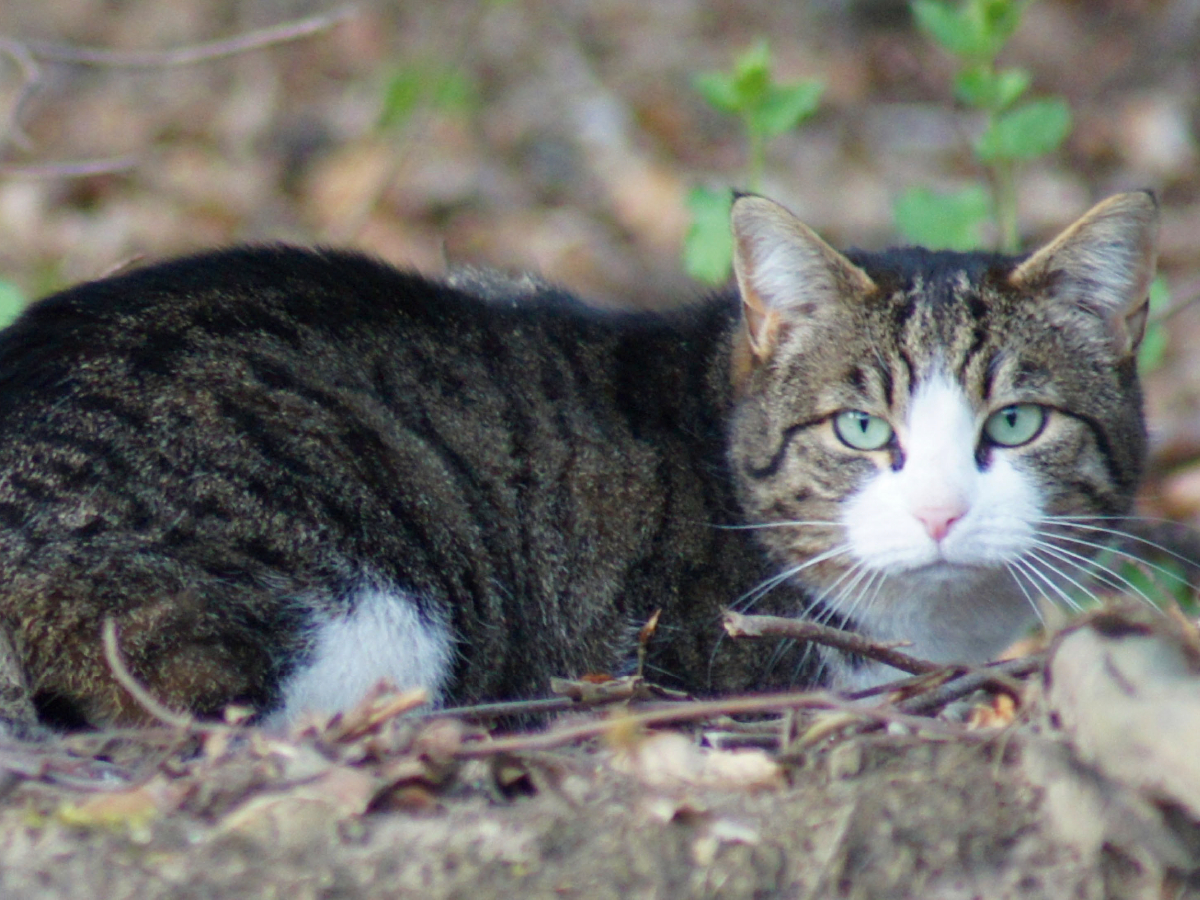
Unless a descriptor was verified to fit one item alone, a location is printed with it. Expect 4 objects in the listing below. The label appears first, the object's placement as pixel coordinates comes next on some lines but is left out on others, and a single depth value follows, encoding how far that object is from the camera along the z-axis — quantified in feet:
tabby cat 17.67
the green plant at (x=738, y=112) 26.96
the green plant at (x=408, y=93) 47.50
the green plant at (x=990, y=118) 26.73
